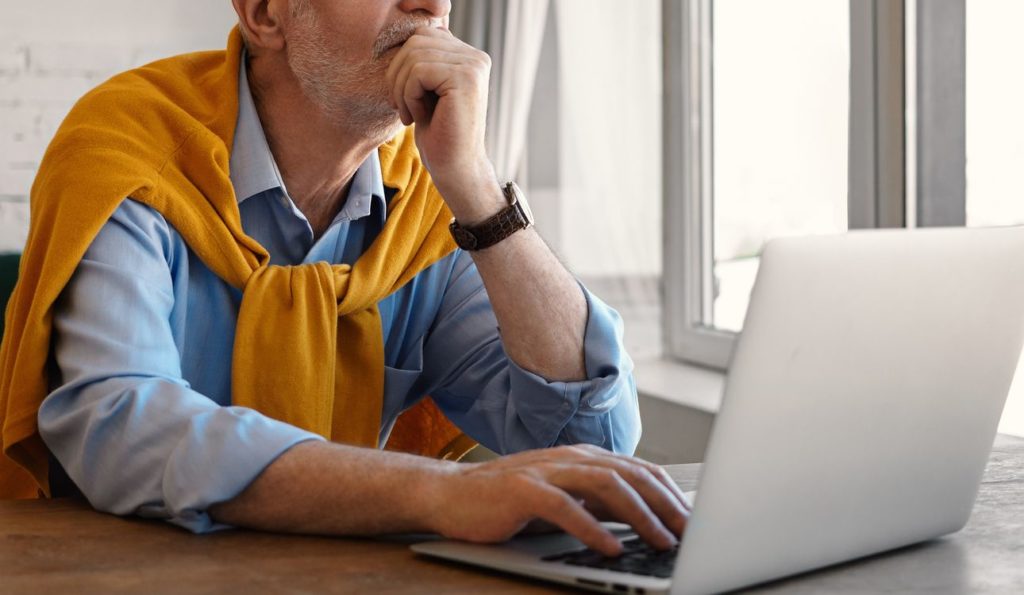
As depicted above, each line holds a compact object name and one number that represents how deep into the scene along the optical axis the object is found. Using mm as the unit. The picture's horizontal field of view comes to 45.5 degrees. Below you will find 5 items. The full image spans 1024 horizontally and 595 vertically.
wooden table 797
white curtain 3357
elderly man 942
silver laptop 711
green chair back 2133
